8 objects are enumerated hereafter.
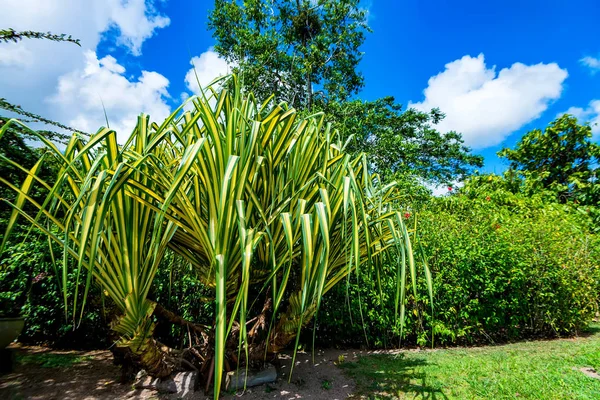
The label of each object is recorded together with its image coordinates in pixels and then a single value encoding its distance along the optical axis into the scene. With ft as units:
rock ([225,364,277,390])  7.48
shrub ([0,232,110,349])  10.64
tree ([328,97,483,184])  36.14
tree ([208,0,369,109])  40.19
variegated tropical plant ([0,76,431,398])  4.75
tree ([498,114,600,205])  29.53
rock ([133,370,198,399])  7.40
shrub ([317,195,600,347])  12.03
